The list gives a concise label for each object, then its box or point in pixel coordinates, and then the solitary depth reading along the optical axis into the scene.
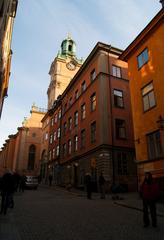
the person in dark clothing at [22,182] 22.06
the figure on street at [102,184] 15.63
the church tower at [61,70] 55.12
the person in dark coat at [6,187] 8.73
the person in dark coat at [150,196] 6.93
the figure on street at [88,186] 15.74
